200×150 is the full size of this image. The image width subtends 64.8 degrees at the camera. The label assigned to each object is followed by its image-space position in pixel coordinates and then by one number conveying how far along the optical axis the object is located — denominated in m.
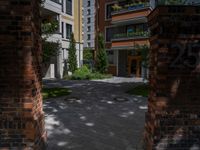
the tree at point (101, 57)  20.08
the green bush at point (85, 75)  17.36
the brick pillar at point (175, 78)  2.80
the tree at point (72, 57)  18.91
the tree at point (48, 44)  9.26
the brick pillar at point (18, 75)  2.67
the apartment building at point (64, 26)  16.37
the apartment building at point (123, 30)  17.77
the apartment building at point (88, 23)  46.95
